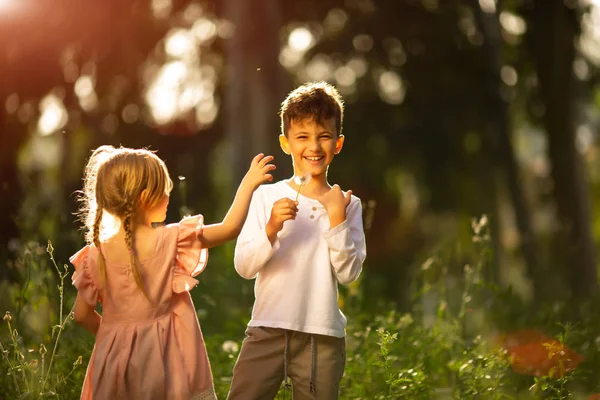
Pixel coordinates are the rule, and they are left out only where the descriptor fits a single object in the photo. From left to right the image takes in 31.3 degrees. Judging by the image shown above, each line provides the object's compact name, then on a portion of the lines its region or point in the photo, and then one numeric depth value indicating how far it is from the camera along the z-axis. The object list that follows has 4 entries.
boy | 4.04
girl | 3.90
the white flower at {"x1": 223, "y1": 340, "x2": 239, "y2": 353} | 5.52
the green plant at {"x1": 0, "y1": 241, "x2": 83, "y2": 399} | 4.48
